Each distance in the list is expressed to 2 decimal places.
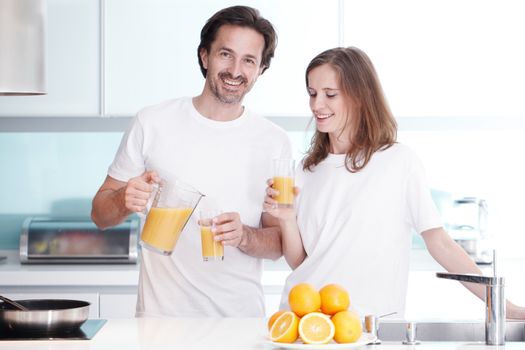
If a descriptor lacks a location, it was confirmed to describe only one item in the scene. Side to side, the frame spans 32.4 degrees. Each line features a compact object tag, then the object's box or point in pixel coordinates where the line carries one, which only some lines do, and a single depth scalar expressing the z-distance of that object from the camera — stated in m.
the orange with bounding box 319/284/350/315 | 2.02
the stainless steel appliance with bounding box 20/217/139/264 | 4.06
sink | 2.19
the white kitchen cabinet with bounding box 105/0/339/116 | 4.16
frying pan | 2.16
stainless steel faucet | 2.02
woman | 2.59
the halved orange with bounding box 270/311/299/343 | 1.97
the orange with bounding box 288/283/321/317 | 2.01
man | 2.83
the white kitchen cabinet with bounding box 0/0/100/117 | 4.14
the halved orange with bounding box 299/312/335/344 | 1.96
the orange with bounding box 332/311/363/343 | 1.96
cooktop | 2.16
